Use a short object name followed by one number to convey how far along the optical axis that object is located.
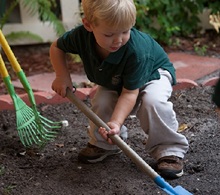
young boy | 2.78
